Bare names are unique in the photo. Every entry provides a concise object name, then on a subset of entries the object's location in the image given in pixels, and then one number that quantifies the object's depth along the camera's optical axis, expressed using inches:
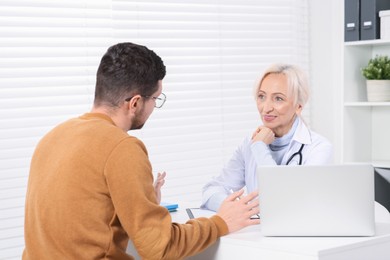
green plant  156.9
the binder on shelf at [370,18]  153.8
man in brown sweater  76.0
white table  72.5
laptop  76.2
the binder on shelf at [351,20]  156.5
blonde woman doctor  108.8
